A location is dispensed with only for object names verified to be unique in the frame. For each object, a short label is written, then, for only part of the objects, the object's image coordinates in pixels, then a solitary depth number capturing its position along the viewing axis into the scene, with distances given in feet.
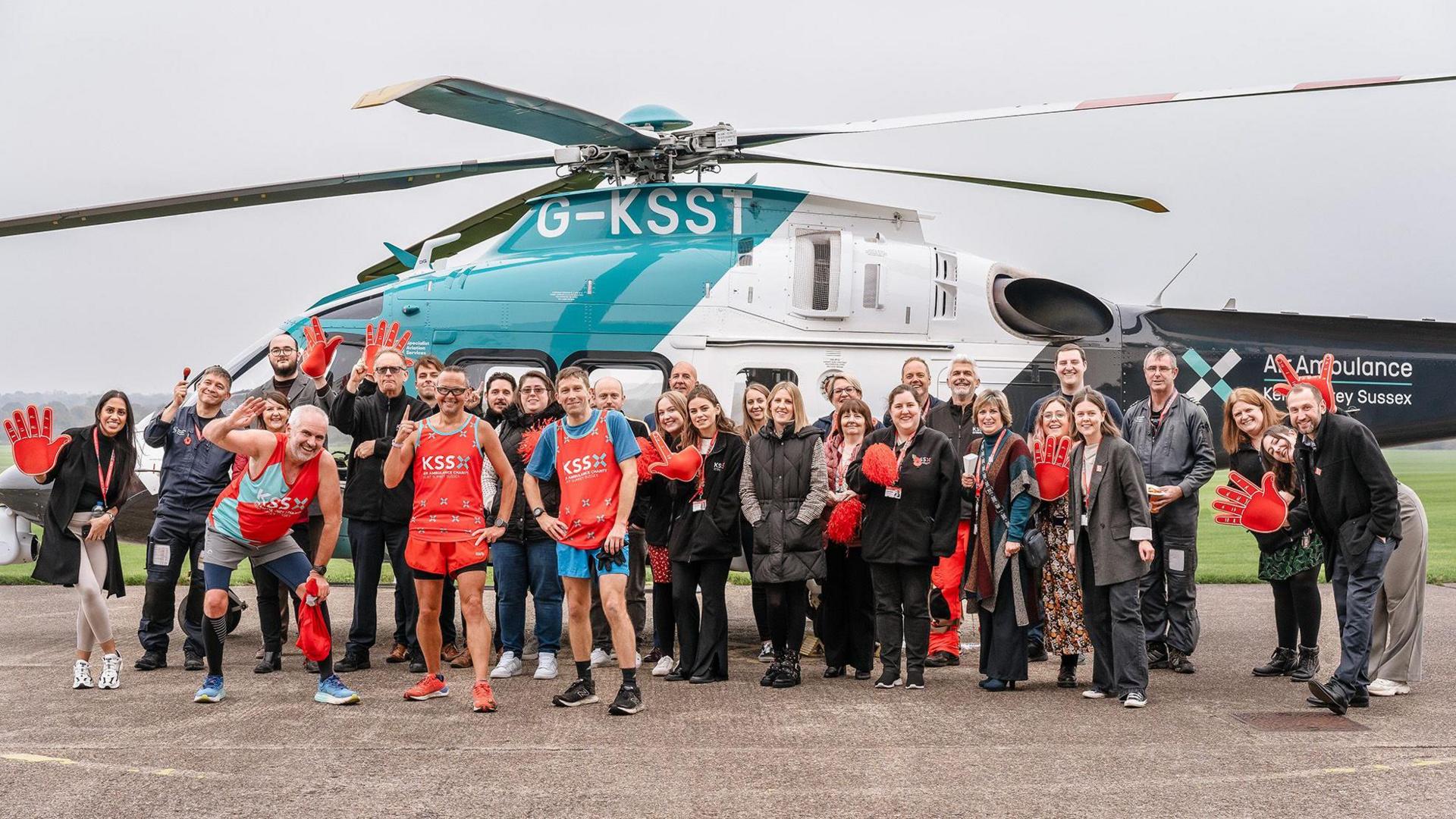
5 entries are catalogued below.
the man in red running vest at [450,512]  20.83
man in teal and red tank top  20.62
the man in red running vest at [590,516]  20.58
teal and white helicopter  29.25
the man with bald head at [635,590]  25.20
